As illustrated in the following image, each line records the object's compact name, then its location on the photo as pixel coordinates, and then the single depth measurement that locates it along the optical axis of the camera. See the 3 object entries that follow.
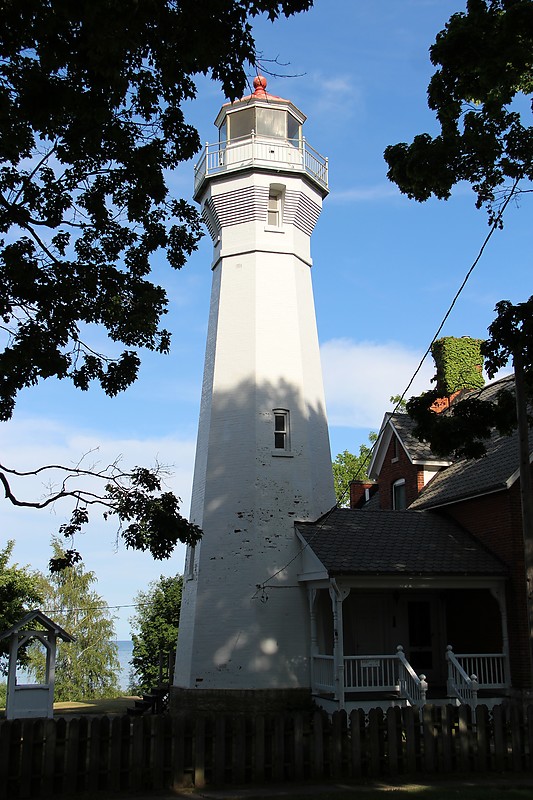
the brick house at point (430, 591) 17.86
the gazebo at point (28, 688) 18.31
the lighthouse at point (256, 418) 19.64
